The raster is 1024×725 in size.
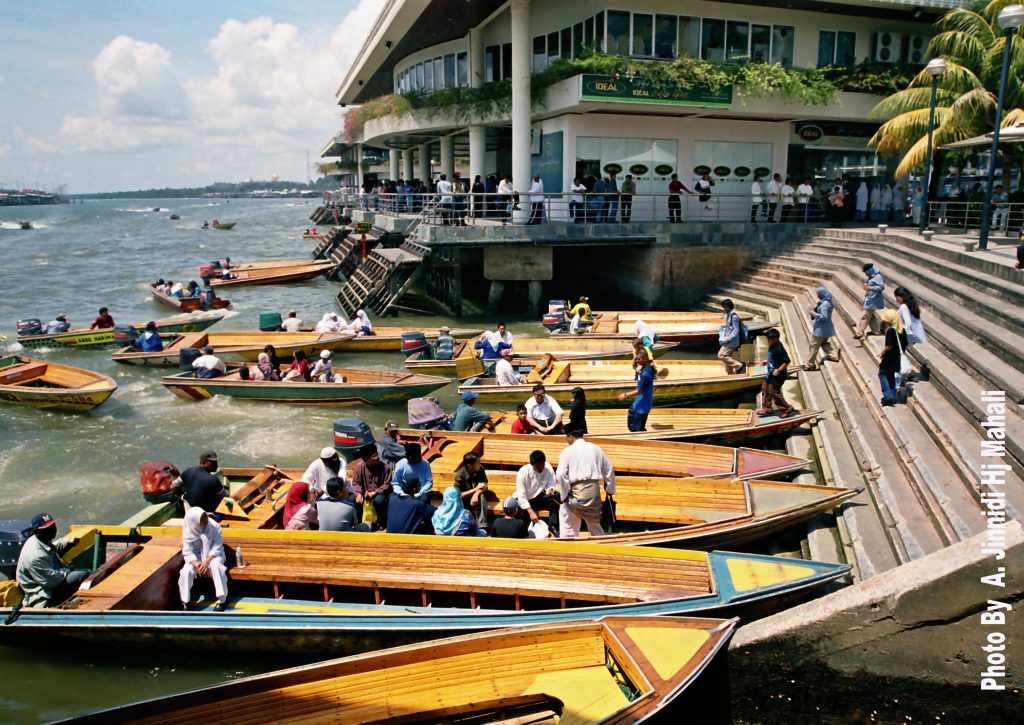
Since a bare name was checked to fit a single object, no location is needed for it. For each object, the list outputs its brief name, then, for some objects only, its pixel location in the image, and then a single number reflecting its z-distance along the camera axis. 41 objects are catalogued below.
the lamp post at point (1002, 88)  13.34
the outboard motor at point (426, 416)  12.80
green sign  24.61
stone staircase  7.64
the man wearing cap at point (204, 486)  9.39
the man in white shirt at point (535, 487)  8.98
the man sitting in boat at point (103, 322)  24.36
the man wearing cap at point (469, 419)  12.34
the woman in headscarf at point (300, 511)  8.98
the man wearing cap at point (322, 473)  9.69
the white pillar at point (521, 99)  25.97
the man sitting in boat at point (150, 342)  20.89
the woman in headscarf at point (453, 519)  8.58
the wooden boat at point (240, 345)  20.56
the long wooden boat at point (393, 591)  7.24
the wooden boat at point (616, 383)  14.52
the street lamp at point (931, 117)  18.30
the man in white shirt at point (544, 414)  12.08
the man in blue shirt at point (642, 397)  11.45
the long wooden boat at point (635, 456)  10.33
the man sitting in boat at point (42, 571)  7.89
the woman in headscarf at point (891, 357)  10.31
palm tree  21.97
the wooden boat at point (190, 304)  29.44
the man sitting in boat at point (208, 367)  17.48
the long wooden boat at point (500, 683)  5.78
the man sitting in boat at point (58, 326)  24.05
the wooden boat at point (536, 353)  16.83
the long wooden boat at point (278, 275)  37.97
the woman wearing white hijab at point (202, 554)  7.95
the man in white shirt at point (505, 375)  15.35
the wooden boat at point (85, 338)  23.56
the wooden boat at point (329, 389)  16.31
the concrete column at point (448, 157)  38.89
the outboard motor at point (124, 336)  21.61
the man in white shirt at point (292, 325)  22.58
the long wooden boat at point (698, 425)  11.84
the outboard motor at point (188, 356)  18.70
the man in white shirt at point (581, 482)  8.23
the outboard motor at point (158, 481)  10.23
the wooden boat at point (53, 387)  16.66
